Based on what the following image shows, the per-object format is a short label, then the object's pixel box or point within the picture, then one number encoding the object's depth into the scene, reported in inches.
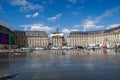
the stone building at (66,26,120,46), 3229.0
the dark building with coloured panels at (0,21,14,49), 2399.4
